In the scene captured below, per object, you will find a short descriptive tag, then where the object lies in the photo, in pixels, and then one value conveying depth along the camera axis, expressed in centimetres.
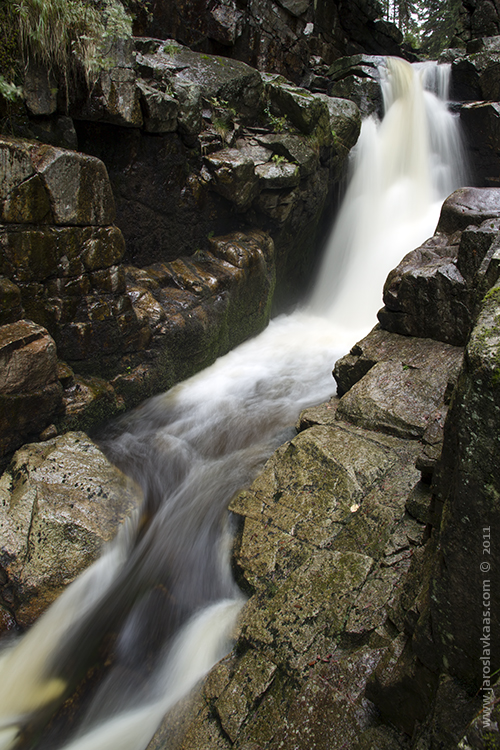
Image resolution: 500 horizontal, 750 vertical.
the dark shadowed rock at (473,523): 157
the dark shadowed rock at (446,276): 519
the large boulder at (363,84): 1270
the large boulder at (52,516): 418
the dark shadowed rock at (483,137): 1189
